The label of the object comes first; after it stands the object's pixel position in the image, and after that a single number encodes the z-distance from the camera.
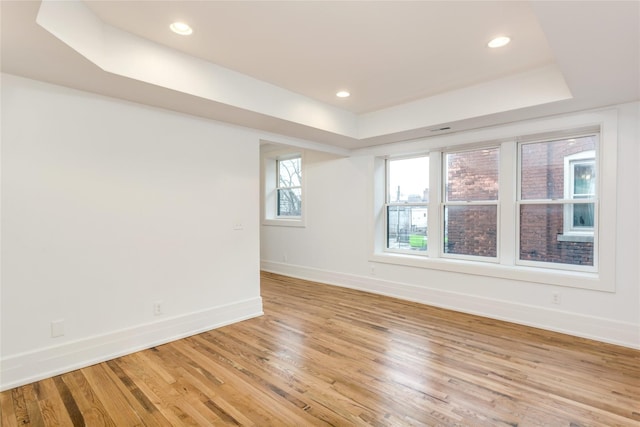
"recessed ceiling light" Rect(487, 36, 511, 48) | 2.55
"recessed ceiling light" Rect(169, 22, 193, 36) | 2.41
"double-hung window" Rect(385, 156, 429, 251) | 4.91
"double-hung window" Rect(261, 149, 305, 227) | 6.54
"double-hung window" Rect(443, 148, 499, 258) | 4.22
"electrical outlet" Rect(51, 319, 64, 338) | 2.64
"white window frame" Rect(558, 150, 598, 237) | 3.57
